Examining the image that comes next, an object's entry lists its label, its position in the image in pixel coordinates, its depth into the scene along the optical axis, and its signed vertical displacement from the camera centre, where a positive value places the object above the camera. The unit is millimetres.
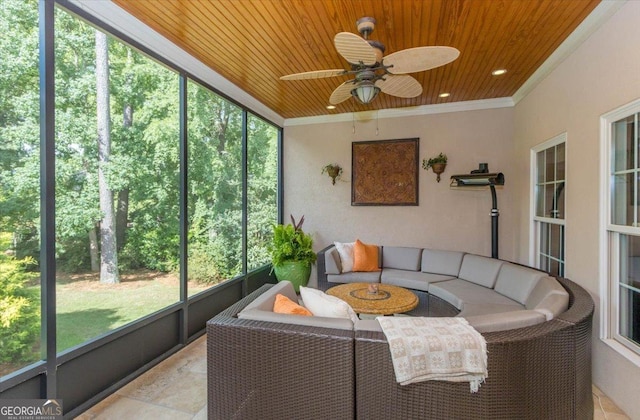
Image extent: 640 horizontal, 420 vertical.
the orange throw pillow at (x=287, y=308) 1949 -671
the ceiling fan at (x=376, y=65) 1842 +1020
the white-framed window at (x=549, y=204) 2994 +55
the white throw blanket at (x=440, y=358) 1445 -736
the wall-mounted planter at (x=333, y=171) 5020 +659
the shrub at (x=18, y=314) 1721 -638
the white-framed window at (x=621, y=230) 2006 -152
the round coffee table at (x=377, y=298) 2652 -894
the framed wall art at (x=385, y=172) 4730 +600
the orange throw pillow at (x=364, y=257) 4273 -717
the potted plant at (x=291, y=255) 4430 -713
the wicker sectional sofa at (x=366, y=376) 1477 -897
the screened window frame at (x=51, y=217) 1840 -54
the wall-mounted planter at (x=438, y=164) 4500 +699
